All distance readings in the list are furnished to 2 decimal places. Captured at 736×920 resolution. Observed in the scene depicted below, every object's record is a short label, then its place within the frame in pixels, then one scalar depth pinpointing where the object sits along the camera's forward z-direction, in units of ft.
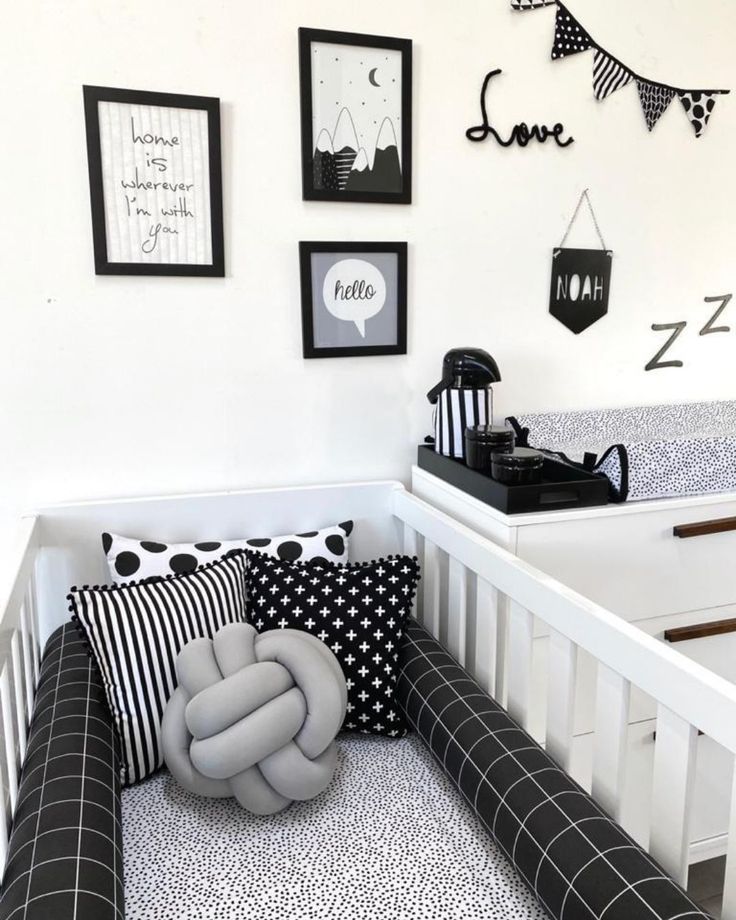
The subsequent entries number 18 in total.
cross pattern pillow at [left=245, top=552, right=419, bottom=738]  4.45
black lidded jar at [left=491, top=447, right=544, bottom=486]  4.56
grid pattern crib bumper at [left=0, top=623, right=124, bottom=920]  2.78
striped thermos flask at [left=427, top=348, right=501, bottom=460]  5.25
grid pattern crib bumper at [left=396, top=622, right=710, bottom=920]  2.80
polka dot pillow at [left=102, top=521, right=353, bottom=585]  4.84
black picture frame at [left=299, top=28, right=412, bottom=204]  5.00
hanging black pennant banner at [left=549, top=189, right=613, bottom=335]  5.95
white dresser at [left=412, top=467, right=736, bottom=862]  4.63
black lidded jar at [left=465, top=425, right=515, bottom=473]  4.81
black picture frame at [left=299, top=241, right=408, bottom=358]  5.28
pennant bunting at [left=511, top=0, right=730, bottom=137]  5.61
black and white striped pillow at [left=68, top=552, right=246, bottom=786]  4.04
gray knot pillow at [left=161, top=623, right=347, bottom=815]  3.55
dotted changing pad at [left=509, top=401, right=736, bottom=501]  4.77
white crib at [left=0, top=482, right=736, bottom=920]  2.97
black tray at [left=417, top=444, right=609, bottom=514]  4.54
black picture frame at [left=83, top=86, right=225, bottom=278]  4.67
